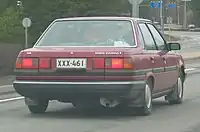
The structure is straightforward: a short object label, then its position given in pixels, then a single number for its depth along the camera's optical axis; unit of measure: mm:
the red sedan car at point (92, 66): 10102
